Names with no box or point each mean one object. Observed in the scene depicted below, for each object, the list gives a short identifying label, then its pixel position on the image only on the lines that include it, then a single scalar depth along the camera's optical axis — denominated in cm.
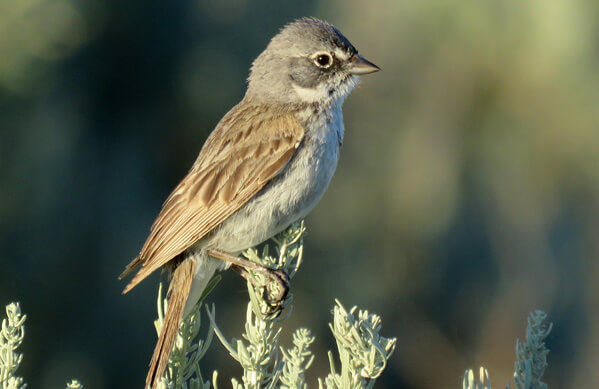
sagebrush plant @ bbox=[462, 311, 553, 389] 460
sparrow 708
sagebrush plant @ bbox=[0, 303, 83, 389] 445
